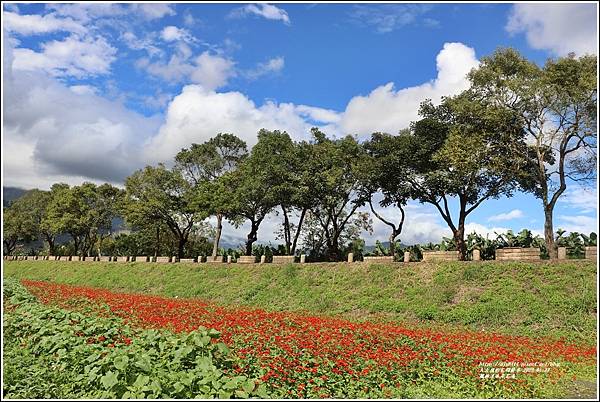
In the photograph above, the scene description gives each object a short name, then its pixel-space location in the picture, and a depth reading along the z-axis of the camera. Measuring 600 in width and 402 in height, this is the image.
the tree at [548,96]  23.39
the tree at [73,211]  60.59
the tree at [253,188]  38.12
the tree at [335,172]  36.16
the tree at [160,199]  47.78
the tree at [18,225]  73.06
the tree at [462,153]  27.22
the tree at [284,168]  37.07
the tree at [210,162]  44.25
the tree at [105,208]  61.65
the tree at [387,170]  33.41
